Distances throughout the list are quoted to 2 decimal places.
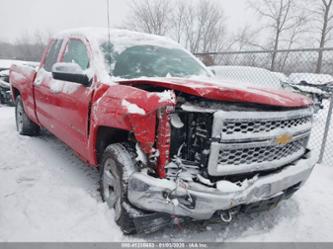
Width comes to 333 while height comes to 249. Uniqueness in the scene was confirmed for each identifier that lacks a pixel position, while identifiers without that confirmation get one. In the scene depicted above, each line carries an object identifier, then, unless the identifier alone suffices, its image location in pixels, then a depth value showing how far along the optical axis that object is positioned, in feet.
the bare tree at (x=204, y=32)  93.09
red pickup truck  6.66
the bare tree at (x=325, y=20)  73.15
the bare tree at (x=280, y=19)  88.53
